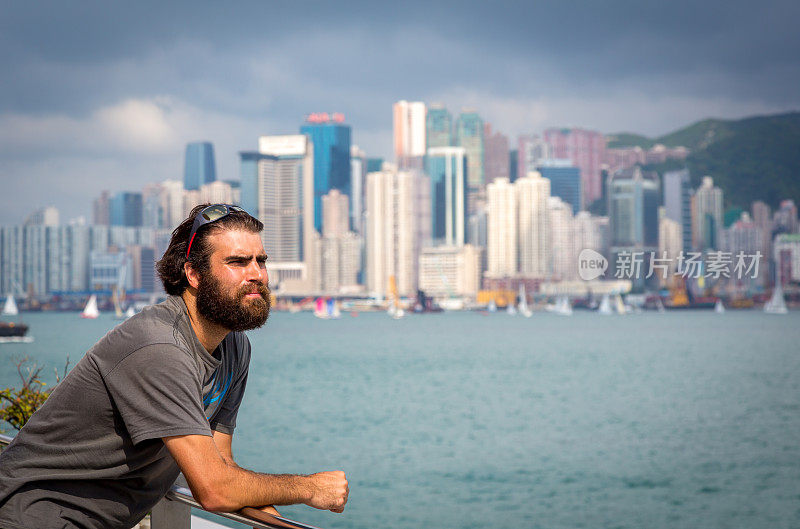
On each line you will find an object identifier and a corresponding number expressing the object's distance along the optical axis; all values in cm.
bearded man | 369
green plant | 656
